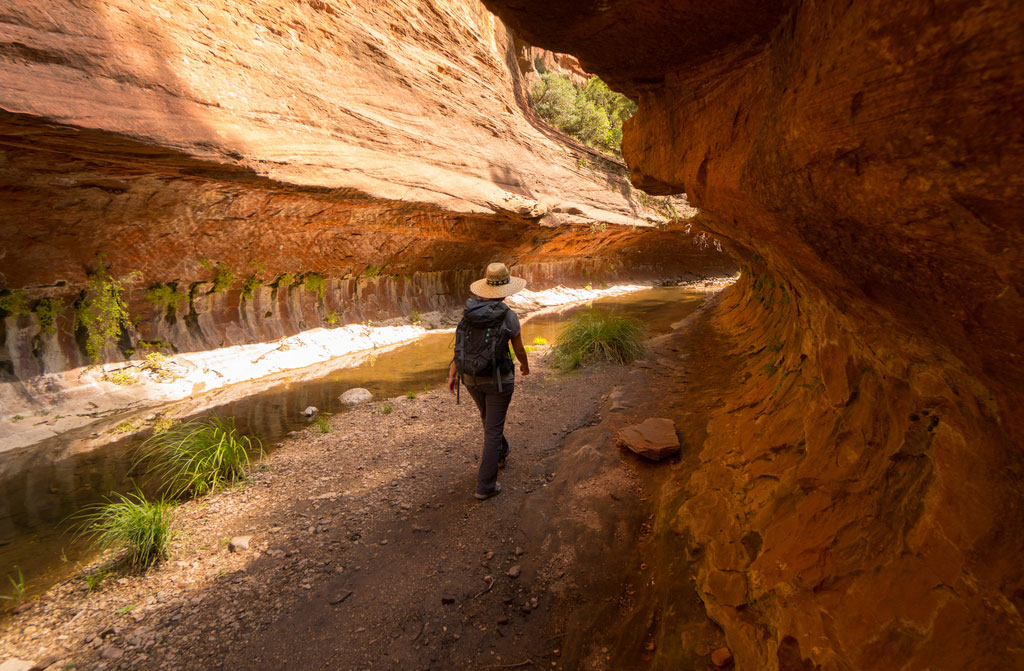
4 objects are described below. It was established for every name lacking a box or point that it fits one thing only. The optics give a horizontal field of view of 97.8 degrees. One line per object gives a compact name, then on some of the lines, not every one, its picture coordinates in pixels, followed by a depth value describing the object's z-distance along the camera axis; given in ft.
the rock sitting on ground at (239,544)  10.41
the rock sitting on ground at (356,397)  21.51
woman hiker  10.99
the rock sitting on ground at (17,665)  7.63
